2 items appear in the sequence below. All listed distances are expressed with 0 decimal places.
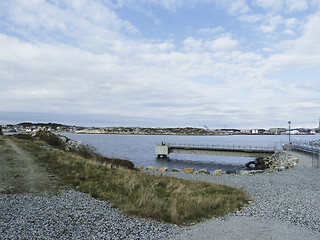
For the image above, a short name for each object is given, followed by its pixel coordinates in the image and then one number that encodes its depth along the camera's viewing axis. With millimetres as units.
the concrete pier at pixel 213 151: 41409
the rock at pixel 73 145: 33875
